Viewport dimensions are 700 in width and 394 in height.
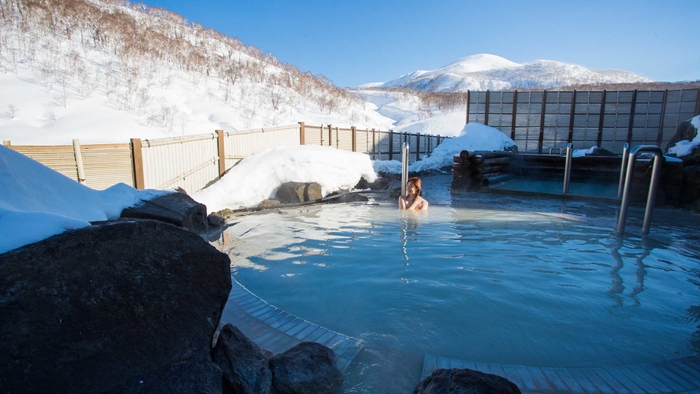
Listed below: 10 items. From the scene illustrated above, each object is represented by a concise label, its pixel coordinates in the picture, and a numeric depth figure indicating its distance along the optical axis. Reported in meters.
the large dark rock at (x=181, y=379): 1.36
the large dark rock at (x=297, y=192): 9.02
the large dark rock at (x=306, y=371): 1.92
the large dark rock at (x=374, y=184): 11.12
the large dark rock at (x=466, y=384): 1.55
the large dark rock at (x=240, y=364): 1.77
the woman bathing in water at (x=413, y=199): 7.59
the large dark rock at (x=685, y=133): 9.81
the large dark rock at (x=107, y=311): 1.26
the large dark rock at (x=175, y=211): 3.88
